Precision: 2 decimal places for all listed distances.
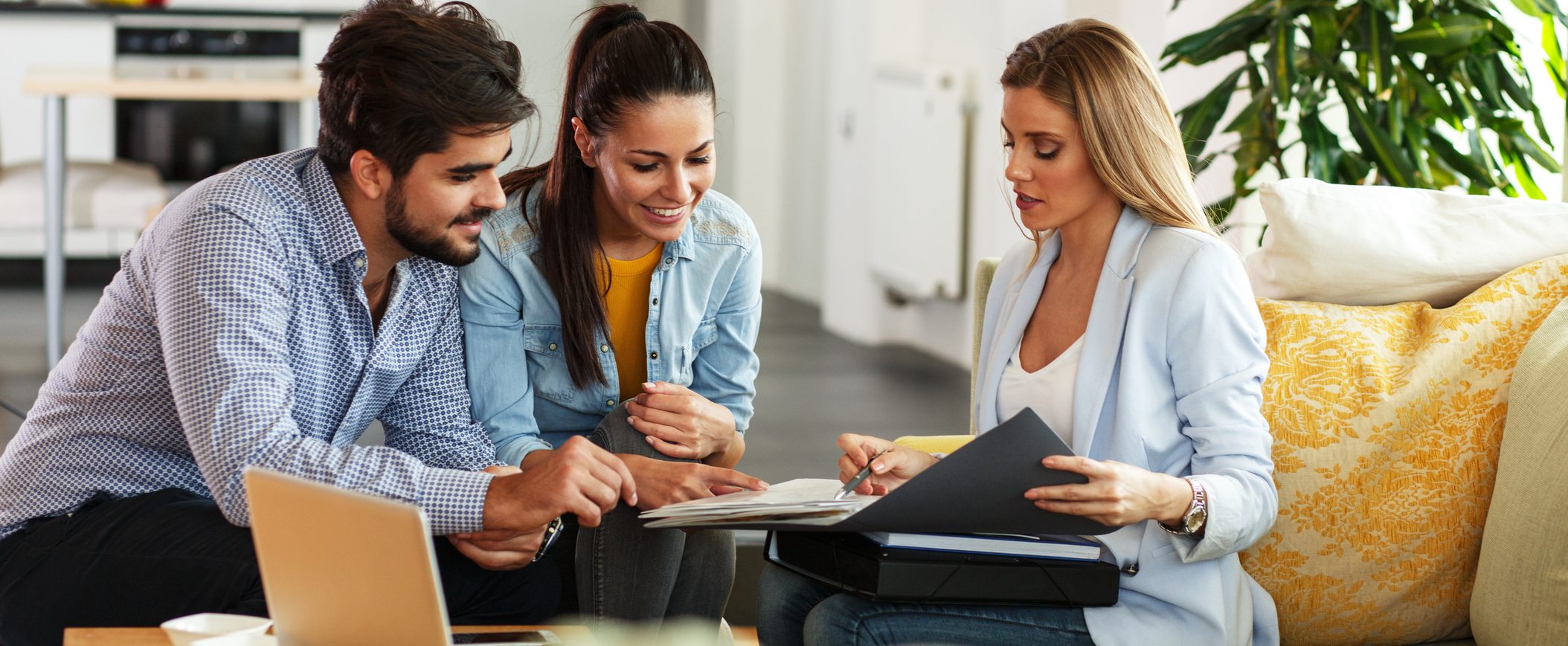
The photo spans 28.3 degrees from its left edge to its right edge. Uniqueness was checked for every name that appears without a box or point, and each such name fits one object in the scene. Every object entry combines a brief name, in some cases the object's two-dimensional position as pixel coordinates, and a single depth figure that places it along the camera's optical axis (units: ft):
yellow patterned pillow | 11.01
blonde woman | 10.50
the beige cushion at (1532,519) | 10.54
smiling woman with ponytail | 11.43
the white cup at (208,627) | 9.82
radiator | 23.95
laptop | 9.17
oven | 30.11
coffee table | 10.01
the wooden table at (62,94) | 19.33
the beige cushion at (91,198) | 22.07
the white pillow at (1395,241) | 11.38
